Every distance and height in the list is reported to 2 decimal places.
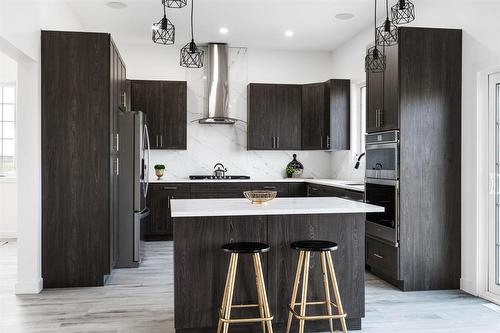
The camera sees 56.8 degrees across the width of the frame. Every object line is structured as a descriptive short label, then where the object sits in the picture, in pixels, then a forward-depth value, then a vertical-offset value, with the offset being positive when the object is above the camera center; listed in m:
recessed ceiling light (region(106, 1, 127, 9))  5.08 +1.80
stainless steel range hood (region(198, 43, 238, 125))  6.88 +1.25
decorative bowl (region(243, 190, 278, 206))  3.21 -0.20
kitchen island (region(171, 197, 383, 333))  2.99 -0.58
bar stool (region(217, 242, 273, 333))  2.80 -0.74
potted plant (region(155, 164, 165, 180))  6.75 -0.06
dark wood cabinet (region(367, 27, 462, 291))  4.16 +0.11
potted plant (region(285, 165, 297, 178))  7.19 -0.07
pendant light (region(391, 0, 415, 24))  2.92 +1.01
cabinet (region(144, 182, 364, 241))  6.47 -0.39
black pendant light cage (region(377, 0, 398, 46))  3.25 +1.14
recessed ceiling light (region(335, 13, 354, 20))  5.42 +1.80
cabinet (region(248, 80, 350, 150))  6.71 +0.74
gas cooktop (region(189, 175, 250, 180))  6.91 -0.16
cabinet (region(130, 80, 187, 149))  6.66 +0.84
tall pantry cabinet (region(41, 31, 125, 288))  4.23 +0.08
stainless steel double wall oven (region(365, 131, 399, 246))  4.18 -0.15
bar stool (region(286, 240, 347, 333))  2.87 -0.73
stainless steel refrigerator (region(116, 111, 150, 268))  5.01 -0.24
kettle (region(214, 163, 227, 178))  6.95 -0.05
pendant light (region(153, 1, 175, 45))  3.08 +0.95
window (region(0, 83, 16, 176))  7.00 +0.59
